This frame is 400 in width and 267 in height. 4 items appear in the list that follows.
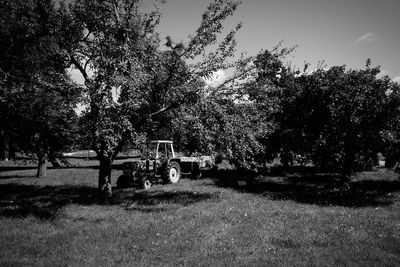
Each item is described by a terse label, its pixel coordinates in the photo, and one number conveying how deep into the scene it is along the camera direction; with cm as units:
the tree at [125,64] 1117
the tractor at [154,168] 1978
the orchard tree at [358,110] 1655
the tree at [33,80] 1127
